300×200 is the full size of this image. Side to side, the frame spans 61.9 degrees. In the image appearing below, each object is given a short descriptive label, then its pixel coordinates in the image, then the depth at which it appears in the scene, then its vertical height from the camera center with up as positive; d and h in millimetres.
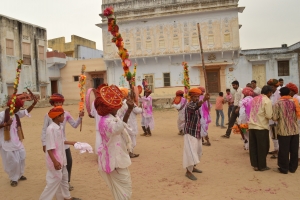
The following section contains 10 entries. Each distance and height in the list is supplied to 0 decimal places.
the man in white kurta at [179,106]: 7599 -444
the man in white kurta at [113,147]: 3125 -685
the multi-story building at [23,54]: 20375 +3822
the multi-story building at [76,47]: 31516 +6215
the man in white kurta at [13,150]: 4766 -1032
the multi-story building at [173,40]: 20312 +4425
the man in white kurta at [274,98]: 6121 -292
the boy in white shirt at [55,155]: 3541 -865
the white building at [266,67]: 20047 +1812
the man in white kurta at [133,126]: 6713 -947
